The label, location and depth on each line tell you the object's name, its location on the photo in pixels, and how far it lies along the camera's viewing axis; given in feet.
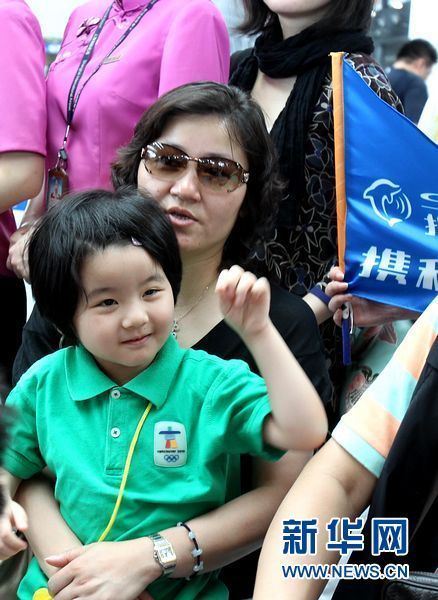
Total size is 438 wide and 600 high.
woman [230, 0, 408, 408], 7.62
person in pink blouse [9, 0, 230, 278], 7.35
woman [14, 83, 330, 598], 6.31
